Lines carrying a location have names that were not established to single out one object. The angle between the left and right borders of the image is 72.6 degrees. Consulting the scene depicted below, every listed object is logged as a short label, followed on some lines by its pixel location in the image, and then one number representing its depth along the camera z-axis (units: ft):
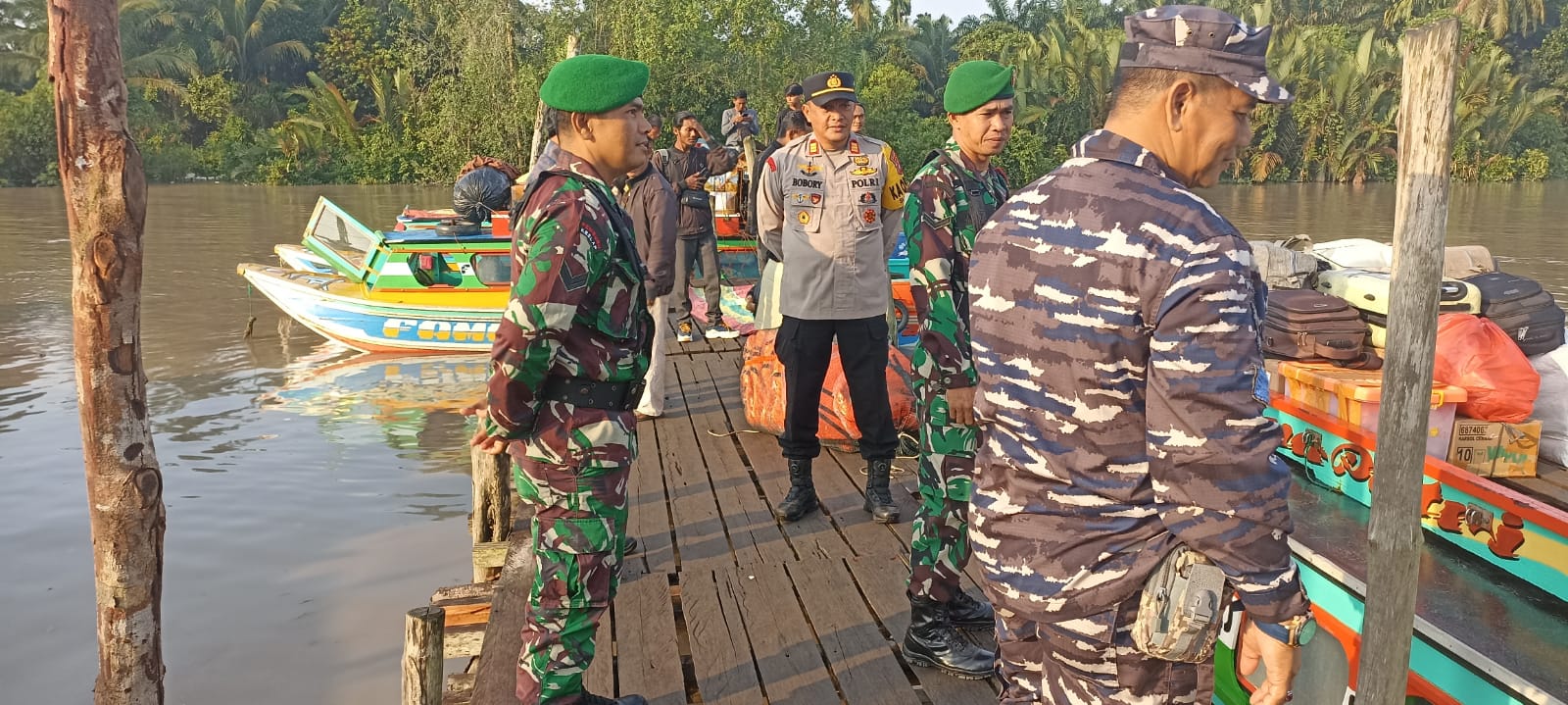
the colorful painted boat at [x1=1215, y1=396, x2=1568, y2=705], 10.07
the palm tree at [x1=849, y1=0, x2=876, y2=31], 152.97
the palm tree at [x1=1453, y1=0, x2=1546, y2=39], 158.71
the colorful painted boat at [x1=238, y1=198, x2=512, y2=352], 39.27
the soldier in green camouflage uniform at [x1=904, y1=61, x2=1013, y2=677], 11.38
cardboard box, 12.78
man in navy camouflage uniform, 5.33
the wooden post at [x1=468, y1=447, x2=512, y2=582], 18.78
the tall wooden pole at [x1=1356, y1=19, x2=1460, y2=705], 8.23
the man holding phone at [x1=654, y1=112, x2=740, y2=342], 32.24
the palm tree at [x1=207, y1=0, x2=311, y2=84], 144.87
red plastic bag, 12.84
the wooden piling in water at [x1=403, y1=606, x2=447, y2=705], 12.18
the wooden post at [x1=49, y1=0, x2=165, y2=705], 10.87
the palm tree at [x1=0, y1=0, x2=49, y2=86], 139.44
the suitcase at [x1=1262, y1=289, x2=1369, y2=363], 14.85
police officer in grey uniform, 15.11
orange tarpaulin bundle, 20.10
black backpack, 13.79
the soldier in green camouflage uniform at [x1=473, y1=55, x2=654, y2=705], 8.95
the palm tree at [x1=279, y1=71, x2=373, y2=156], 134.51
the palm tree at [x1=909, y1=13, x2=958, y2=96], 155.22
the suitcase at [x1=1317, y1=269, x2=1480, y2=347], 13.88
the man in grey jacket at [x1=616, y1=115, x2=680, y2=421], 19.66
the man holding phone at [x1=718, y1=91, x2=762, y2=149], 36.86
